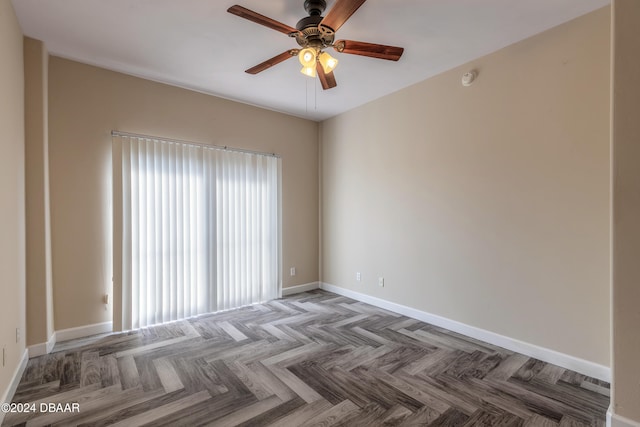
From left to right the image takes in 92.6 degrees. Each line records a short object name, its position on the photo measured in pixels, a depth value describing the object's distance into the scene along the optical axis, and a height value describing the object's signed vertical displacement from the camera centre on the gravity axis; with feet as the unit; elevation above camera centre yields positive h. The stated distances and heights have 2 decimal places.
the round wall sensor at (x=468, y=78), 10.23 +4.46
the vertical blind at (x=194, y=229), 11.23 -0.72
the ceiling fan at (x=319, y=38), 6.35 +4.06
